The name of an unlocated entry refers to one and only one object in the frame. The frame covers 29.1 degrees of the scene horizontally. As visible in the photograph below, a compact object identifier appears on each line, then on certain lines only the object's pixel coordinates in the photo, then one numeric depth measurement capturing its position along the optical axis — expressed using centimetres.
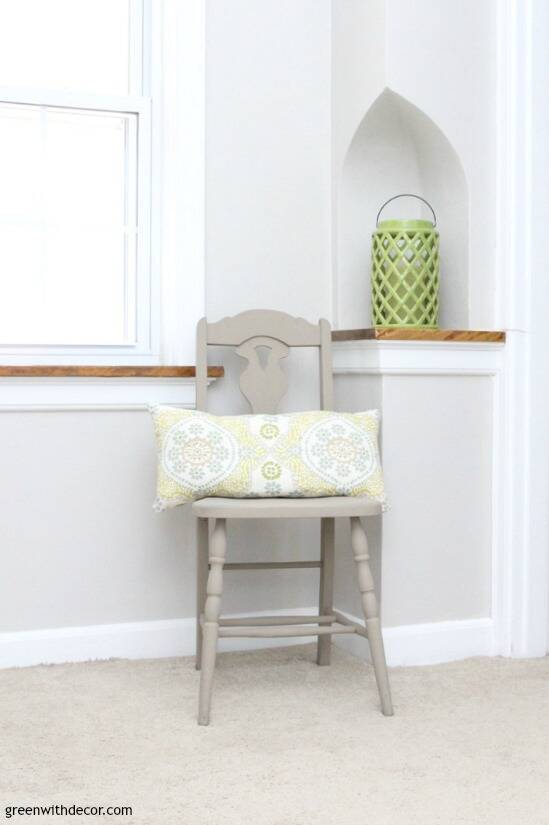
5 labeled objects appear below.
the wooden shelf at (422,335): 302
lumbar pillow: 269
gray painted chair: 256
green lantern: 316
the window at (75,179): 309
